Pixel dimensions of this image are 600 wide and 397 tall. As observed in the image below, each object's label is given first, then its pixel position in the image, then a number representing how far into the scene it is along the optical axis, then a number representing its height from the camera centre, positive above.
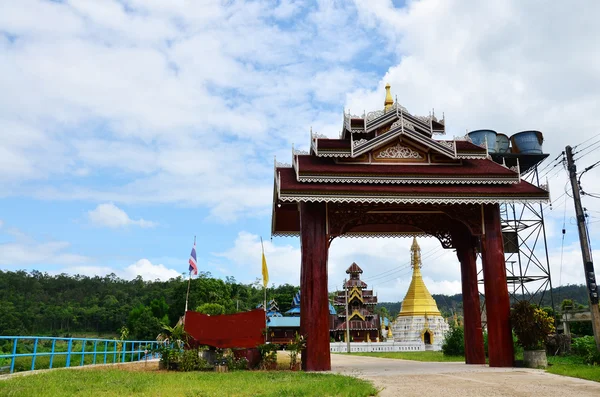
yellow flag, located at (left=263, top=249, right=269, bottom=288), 16.91 +1.87
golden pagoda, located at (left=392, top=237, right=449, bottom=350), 43.94 +1.21
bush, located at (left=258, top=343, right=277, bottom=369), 14.40 -0.65
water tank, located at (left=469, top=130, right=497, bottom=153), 31.91 +11.87
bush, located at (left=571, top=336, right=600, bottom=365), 15.86 -0.63
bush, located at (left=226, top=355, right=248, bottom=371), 14.09 -0.85
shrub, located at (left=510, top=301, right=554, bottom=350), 14.55 +0.17
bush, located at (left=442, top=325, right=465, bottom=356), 25.80 -0.62
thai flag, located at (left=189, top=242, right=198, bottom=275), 16.69 +2.16
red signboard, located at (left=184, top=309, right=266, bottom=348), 14.71 +0.10
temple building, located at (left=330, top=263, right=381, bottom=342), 51.38 +1.42
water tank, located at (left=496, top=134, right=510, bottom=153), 32.22 +11.50
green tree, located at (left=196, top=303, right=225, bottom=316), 43.72 +1.87
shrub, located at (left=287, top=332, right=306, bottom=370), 14.04 -0.41
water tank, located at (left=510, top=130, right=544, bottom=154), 31.72 +11.43
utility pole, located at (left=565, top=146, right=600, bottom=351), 15.73 +2.45
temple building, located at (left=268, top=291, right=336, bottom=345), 47.81 +0.49
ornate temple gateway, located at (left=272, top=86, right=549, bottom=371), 14.58 +3.85
